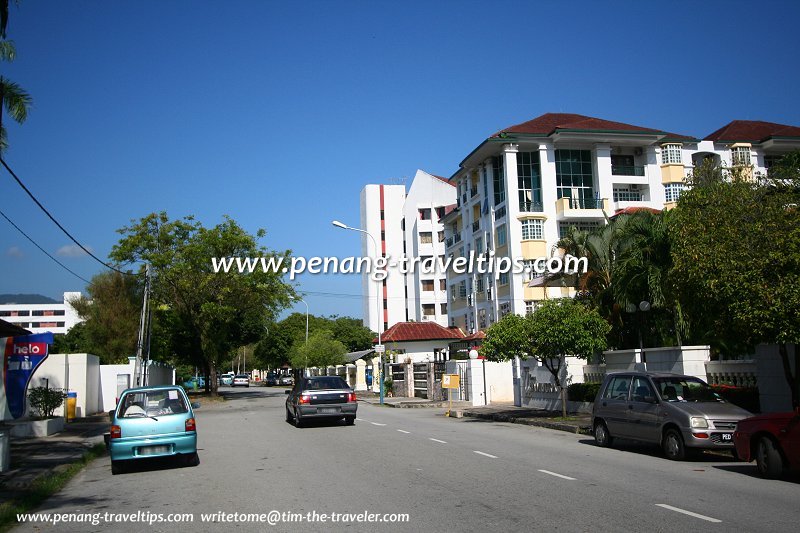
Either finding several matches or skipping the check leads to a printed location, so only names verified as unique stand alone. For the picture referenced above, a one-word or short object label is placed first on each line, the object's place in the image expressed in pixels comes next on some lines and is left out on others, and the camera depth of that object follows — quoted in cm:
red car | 1087
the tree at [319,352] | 6309
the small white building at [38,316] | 15350
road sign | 3048
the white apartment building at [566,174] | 5078
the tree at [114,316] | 5288
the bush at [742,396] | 1698
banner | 2262
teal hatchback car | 1368
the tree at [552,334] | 2203
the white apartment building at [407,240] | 8531
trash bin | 2933
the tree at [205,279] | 4462
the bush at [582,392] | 2390
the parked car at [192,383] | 7256
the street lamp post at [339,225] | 3953
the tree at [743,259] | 1381
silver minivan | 1357
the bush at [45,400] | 2417
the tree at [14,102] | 1761
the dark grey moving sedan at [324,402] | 2306
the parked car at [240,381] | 8581
